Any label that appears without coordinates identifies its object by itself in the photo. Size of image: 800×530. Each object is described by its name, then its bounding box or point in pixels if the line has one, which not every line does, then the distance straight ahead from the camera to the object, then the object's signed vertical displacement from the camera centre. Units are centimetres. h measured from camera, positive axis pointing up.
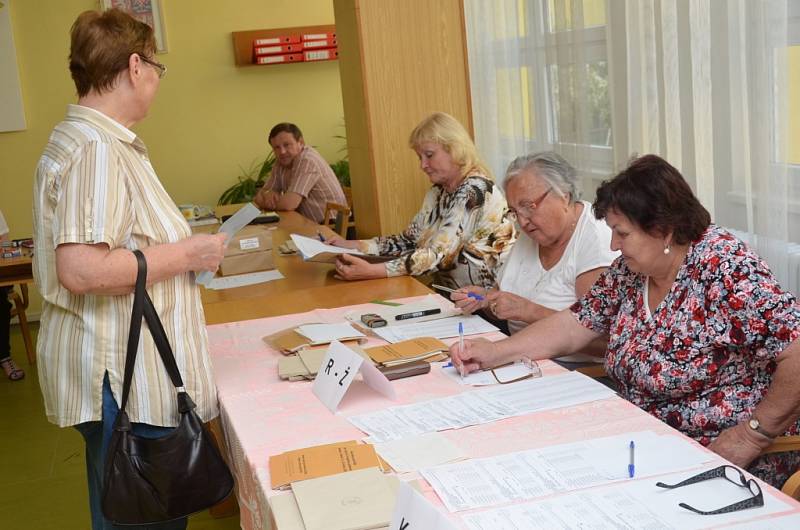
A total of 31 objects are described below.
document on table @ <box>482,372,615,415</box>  210 -73
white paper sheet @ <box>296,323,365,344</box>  278 -71
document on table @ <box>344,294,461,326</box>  302 -73
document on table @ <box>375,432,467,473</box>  180 -71
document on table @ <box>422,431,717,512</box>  163 -71
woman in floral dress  205 -61
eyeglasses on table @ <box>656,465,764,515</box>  150 -71
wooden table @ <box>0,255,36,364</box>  561 -88
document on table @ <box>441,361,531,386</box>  233 -74
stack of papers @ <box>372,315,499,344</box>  281 -73
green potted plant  795 -68
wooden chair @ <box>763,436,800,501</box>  208 -86
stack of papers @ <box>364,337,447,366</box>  248 -71
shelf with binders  777 +49
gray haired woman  295 -50
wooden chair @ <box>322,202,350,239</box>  564 -74
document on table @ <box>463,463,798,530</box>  148 -71
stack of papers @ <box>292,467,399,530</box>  155 -70
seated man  661 -56
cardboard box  420 -66
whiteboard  730 +36
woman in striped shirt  197 -27
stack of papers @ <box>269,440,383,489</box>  177 -71
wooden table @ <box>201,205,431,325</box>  344 -75
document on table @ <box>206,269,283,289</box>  399 -75
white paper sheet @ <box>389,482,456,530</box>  119 -55
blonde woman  374 -55
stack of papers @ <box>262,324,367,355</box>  274 -71
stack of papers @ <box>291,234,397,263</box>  385 -63
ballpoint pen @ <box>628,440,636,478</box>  165 -70
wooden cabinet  450 +5
